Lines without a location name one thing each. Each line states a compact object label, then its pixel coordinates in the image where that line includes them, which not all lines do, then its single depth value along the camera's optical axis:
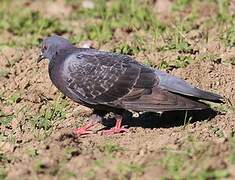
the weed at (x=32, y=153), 11.22
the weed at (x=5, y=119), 13.45
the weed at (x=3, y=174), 10.46
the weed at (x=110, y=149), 10.97
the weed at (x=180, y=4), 18.75
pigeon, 12.09
